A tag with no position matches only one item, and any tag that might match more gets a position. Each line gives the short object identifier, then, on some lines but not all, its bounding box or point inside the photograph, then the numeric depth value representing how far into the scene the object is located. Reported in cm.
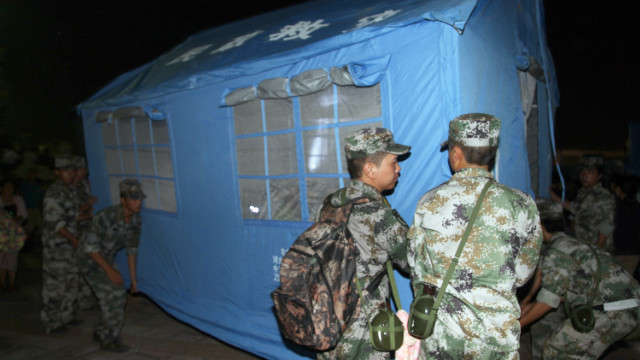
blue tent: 279
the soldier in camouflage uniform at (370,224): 205
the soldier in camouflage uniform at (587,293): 250
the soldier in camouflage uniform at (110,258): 396
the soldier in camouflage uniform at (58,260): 470
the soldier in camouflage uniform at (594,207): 423
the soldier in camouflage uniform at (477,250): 176
